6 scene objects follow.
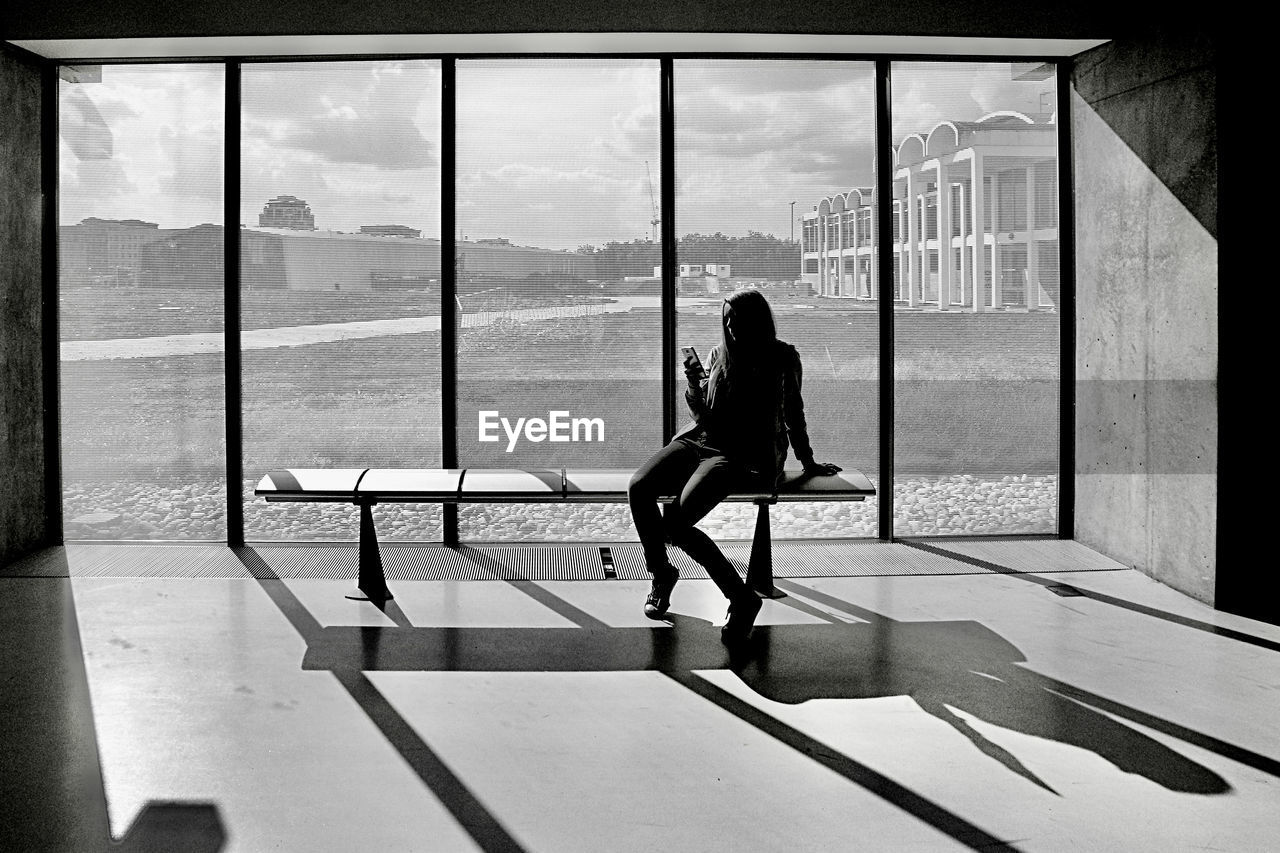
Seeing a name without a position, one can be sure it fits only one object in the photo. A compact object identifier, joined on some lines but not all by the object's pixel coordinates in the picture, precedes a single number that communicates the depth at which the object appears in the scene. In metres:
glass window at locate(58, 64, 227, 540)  7.27
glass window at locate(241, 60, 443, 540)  7.28
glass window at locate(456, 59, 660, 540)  7.28
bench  5.94
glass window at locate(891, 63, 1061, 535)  7.39
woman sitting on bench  5.57
